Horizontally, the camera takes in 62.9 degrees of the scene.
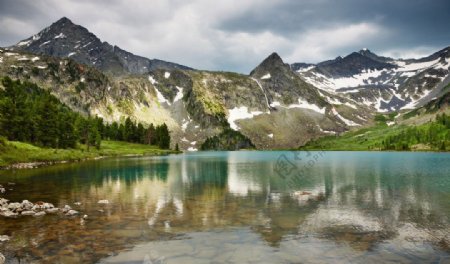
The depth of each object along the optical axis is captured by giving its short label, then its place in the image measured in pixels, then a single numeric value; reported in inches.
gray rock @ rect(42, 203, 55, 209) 1609.3
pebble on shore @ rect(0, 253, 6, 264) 888.0
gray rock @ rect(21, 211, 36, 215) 1497.2
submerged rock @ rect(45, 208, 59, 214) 1549.2
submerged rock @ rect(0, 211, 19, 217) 1454.2
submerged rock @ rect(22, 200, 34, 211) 1590.8
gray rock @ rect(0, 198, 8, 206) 1619.1
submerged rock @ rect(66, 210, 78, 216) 1510.8
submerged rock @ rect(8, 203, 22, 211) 1560.9
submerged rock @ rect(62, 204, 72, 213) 1561.1
